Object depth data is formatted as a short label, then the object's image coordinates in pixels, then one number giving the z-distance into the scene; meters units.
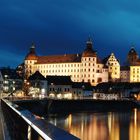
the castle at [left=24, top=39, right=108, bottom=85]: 186.25
